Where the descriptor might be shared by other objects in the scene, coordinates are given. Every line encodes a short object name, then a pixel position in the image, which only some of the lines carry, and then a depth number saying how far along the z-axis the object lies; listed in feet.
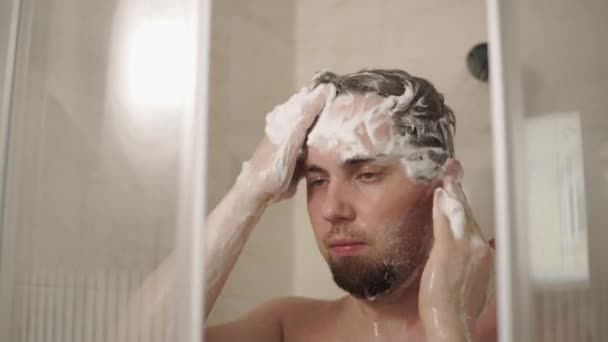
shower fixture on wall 3.15
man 2.63
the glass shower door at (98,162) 2.31
